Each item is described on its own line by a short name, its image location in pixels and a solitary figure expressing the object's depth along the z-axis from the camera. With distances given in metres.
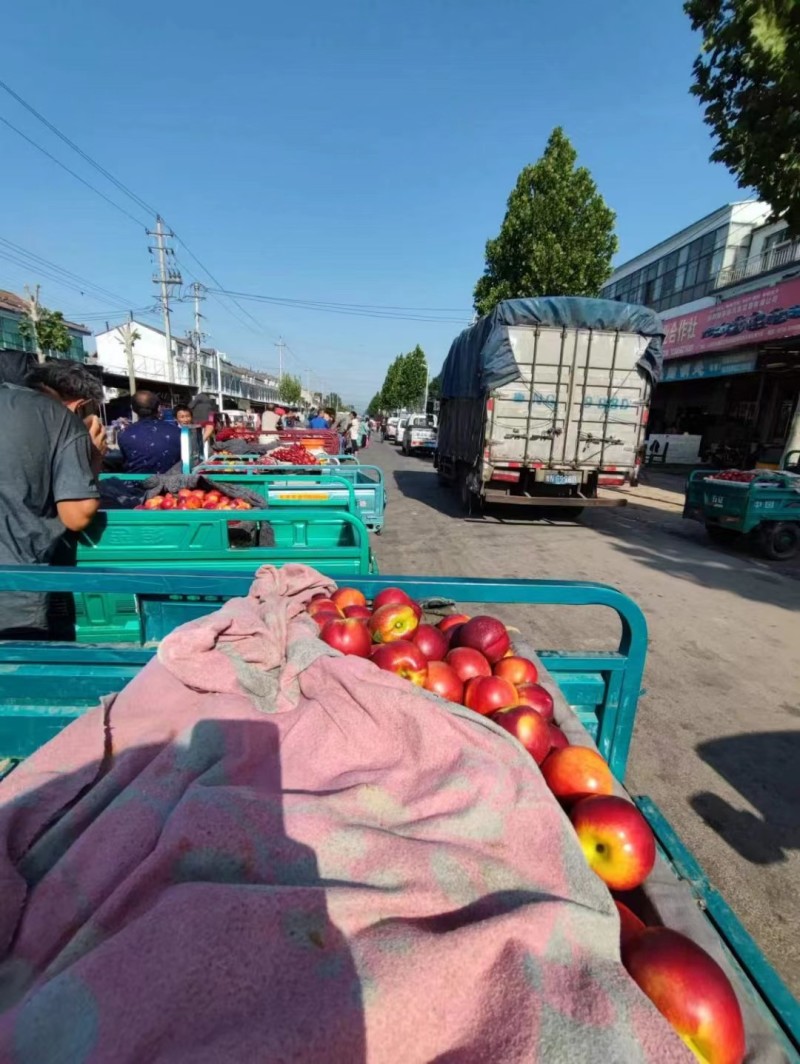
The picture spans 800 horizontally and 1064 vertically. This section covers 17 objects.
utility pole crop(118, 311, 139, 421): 30.71
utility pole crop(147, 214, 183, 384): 39.88
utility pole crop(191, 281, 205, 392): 54.16
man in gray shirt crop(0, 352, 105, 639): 2.55
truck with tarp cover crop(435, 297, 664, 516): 9.48
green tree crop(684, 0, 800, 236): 6.16
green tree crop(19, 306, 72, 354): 36.91
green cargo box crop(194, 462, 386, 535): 6.00
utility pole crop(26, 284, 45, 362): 33.97
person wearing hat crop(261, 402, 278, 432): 16.26
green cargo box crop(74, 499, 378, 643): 3.73
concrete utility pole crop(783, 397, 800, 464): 10.71
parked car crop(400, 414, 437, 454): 26.69
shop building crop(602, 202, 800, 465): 15.95
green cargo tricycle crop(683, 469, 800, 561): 7.89
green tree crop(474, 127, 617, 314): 18.31
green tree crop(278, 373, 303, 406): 104.23
